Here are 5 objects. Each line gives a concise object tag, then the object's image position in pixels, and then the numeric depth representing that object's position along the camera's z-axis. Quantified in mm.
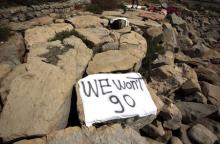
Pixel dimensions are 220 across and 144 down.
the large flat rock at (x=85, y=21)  2540
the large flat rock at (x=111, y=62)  1960
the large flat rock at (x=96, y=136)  1482
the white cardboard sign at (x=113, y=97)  1651
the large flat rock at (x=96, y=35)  2258
